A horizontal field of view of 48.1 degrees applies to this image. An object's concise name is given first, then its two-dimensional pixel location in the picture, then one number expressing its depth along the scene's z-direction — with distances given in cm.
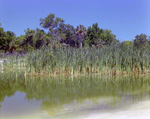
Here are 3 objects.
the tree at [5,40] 3353
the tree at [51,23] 3344
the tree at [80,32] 3594
